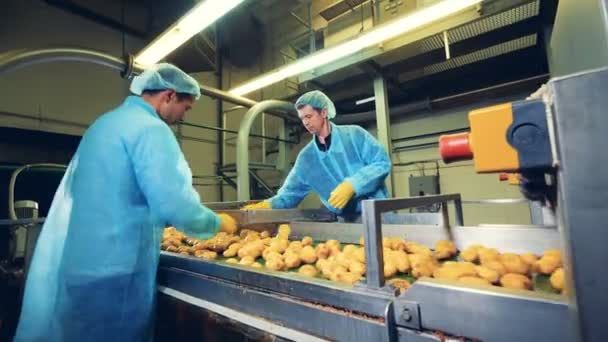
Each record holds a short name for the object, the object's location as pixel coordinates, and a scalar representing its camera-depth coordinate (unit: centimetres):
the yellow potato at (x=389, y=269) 86
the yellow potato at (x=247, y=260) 108
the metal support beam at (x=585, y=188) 31
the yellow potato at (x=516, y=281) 65
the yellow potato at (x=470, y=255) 90
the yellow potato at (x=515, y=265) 75
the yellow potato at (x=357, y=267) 82
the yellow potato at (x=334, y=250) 108
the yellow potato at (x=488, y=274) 70
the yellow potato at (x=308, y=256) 108
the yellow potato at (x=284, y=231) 148
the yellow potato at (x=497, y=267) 73
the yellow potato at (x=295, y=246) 117
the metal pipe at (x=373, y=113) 404
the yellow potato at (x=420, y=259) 85
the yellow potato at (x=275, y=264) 102
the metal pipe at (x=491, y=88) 327
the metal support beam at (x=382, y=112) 357
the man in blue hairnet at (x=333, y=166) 190
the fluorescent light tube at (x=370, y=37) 202
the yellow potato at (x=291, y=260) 104
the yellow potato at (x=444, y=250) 98
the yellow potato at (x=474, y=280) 64
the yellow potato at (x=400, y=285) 64
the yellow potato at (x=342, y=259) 90
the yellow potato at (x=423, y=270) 80
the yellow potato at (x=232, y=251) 128
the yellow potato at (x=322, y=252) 108
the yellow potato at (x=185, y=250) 135
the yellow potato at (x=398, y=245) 103
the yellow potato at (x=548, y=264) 75
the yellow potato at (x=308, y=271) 91
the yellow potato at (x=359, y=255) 93
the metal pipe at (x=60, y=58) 204
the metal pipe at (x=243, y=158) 369
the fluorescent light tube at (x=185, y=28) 196
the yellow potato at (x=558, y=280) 62
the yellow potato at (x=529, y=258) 80
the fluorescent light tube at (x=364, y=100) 432
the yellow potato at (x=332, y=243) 114
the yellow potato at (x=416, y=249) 99
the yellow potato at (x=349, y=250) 101
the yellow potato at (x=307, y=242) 126
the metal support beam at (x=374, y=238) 62
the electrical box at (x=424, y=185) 410
